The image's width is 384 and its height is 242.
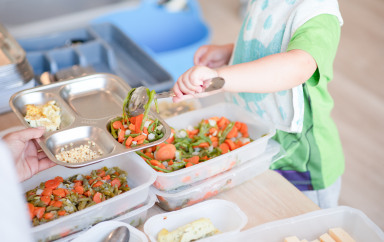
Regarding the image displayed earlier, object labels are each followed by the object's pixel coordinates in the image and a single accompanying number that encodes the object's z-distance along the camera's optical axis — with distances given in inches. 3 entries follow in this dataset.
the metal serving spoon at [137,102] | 42.3
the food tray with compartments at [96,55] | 71.2
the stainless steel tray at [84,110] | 40.6
